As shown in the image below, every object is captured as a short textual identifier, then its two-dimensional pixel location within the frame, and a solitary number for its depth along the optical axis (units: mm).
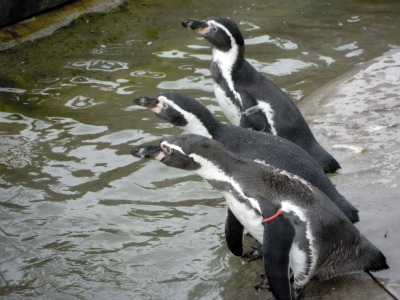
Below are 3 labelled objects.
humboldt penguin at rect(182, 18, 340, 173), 8421
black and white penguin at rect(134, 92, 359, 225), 7009
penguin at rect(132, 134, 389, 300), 5890
